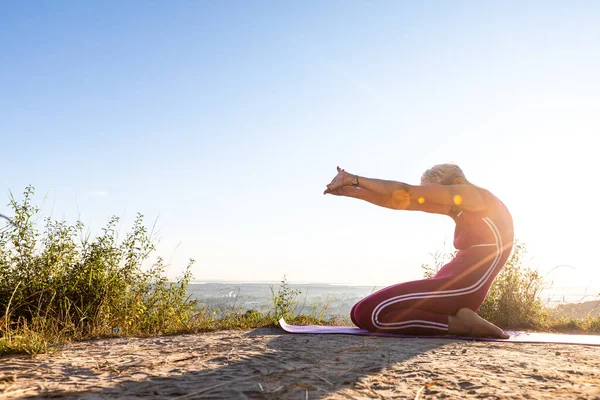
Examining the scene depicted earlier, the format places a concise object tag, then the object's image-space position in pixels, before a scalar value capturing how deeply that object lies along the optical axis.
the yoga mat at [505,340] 3.82
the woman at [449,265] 3.92
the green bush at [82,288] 4.46
